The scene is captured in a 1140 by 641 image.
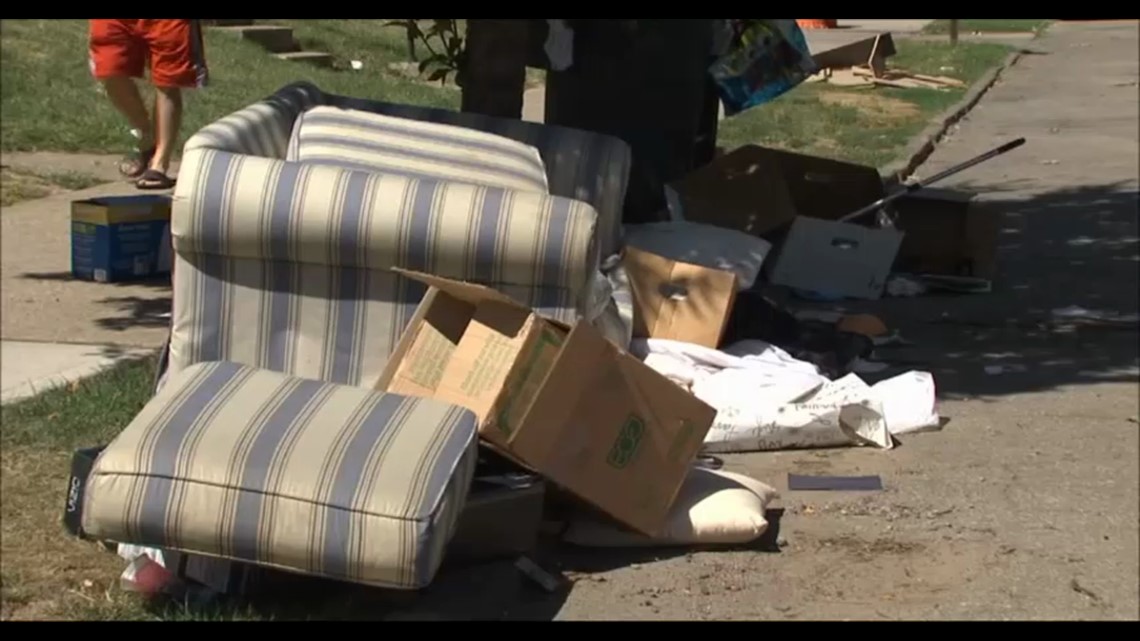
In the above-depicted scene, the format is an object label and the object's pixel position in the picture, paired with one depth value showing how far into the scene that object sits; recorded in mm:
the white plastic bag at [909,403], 5910
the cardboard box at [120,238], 7414
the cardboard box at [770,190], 7898
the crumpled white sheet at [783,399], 5680
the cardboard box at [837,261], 8023
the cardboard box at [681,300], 6367
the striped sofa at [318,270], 4332
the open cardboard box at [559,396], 4535
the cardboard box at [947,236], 8492
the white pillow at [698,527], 4723
